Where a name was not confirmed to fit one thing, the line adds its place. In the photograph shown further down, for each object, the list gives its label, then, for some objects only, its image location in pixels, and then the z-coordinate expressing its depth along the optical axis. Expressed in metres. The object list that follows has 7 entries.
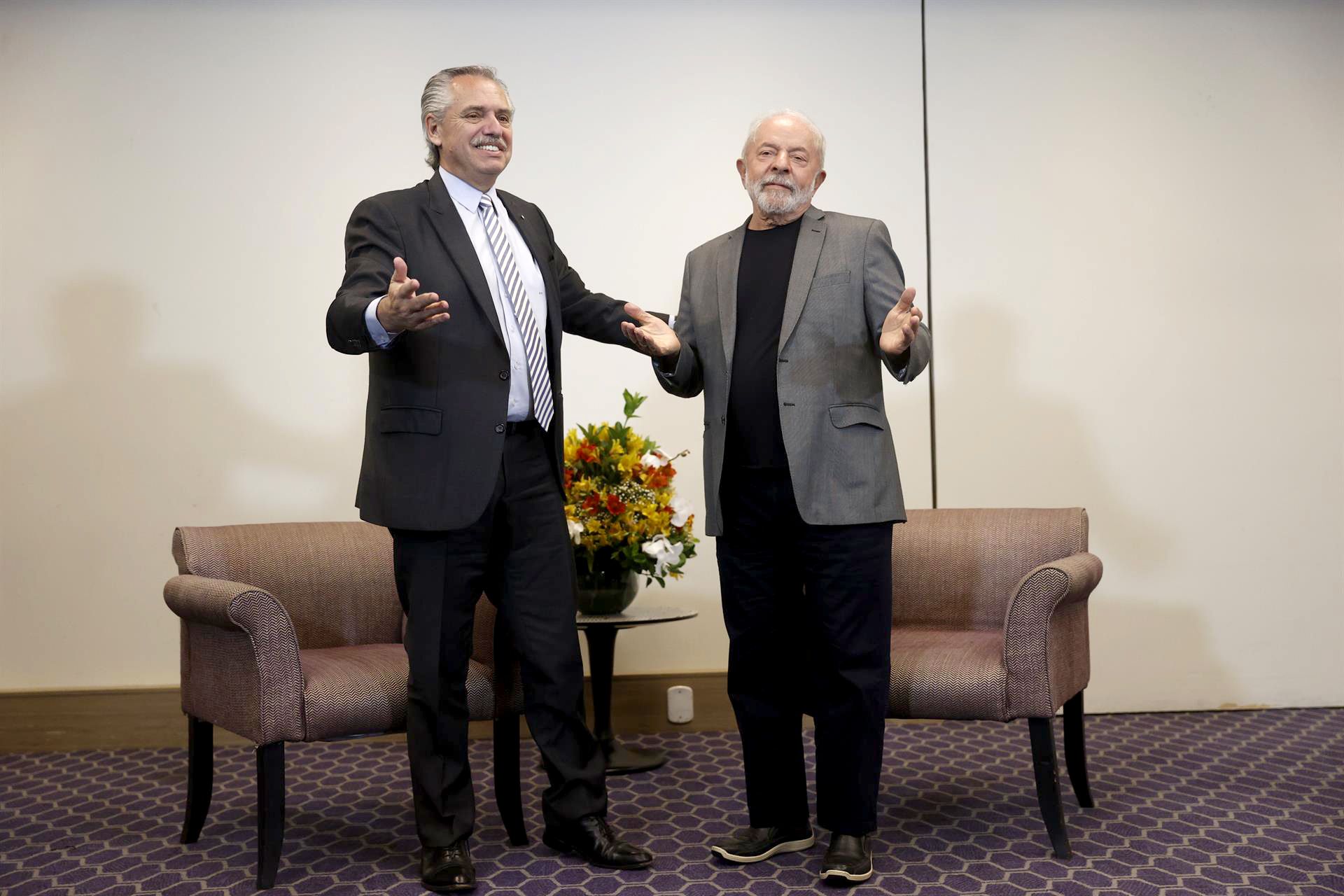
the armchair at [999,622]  2.90
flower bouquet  3.69
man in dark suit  2.71
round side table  3.78
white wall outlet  4.33
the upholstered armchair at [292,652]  2.79
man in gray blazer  2.72
